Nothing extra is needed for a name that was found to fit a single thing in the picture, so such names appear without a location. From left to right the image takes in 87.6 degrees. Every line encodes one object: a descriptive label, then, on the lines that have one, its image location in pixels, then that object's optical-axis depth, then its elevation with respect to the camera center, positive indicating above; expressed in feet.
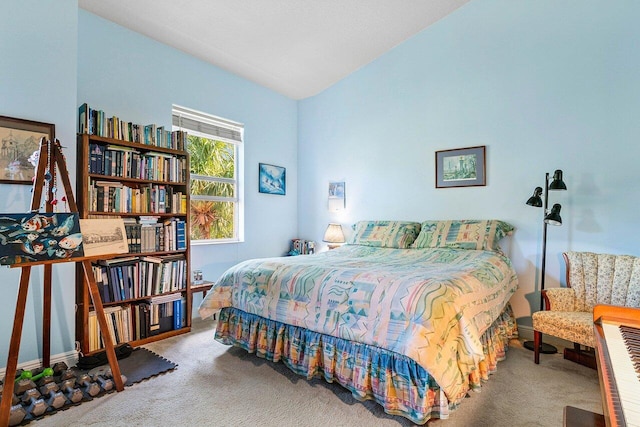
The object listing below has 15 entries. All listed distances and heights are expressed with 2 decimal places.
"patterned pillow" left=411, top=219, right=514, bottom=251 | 10.07 -0.67
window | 12.21 +1.48
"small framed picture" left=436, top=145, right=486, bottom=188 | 11.07 +1.56
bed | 5.41 -2.05
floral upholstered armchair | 7.54 -2.02
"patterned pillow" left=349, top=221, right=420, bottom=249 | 11.47 -0.75
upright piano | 2.15 -1.25
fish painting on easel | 5.69 -0.45
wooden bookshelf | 8.29 -0.43
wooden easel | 5.76 -1.32
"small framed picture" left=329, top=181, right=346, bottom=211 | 14.49 +0.72
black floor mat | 7.30 -3.58
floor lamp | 8.76 +0.05
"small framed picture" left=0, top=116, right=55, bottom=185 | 7.02 +1.44
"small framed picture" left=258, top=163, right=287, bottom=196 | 14.23 +1.47
